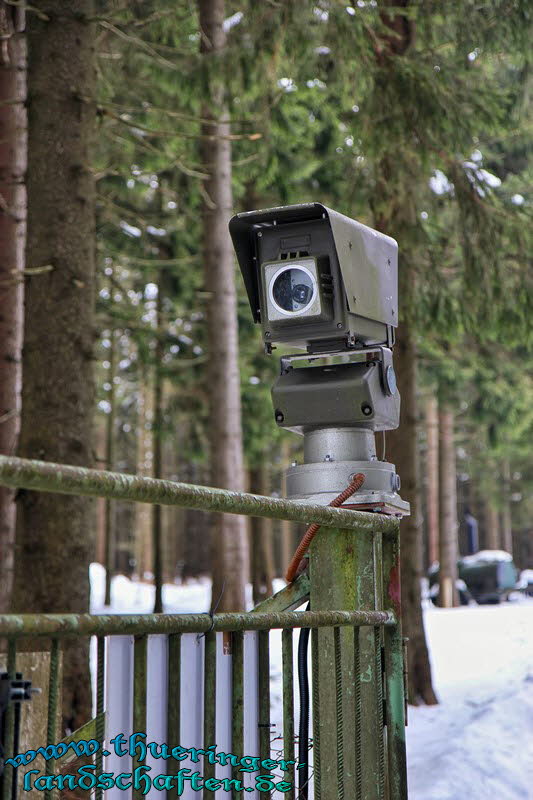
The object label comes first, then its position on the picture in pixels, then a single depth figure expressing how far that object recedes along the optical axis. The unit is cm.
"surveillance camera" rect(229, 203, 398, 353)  315
